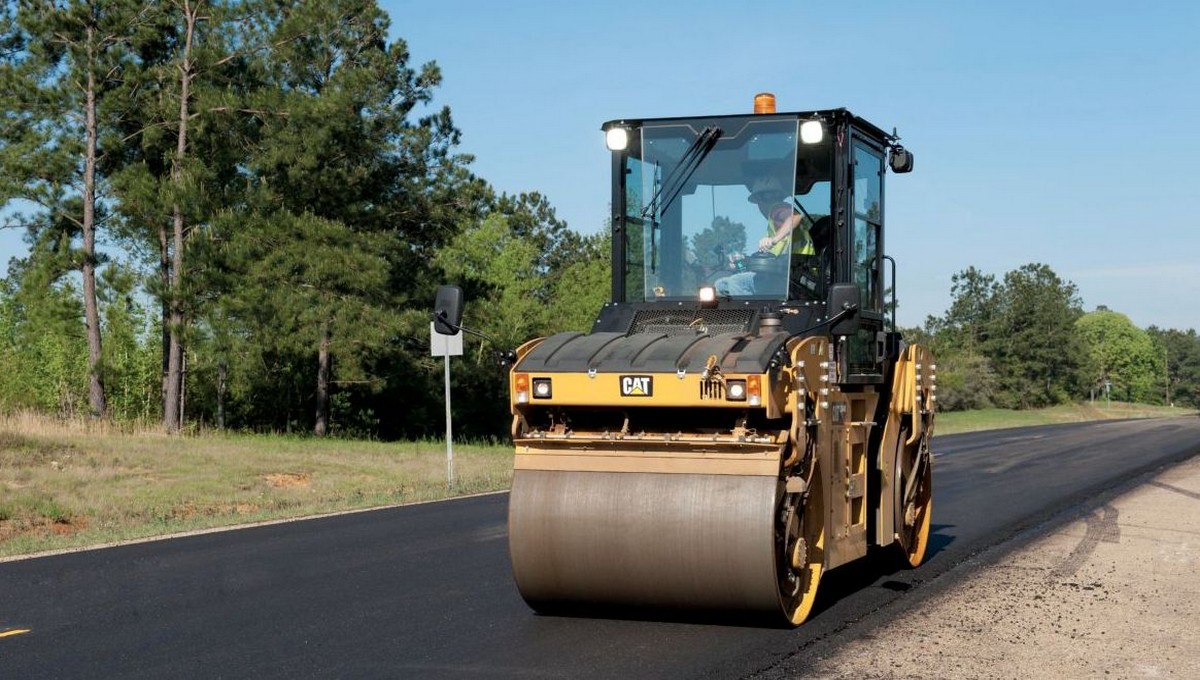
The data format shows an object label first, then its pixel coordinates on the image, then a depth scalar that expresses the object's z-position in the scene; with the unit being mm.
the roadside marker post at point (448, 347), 17456
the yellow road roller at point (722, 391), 6961
